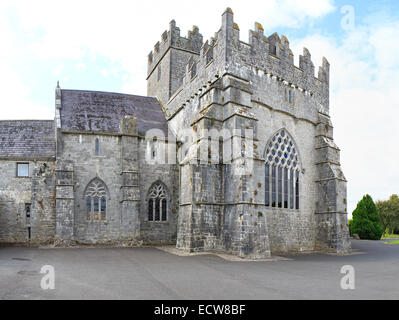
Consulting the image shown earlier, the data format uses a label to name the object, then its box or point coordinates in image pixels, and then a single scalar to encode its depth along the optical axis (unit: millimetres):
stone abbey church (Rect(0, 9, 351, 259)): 17094
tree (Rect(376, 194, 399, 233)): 52906
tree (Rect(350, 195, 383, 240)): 34069
